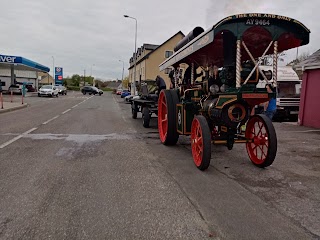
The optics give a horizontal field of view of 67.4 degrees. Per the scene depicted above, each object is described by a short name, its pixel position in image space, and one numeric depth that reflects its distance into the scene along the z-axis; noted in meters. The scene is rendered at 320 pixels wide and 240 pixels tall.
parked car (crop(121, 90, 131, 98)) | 36.33
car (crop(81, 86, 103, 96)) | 47.78
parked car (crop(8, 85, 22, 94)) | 30.46
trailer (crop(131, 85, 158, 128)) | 9.21
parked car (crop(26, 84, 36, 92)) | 39.55
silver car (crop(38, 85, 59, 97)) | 30.71
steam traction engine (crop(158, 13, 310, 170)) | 4.24
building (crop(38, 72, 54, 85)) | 67.96
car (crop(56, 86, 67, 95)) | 40.05
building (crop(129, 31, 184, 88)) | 40.27
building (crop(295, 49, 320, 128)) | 9.97
